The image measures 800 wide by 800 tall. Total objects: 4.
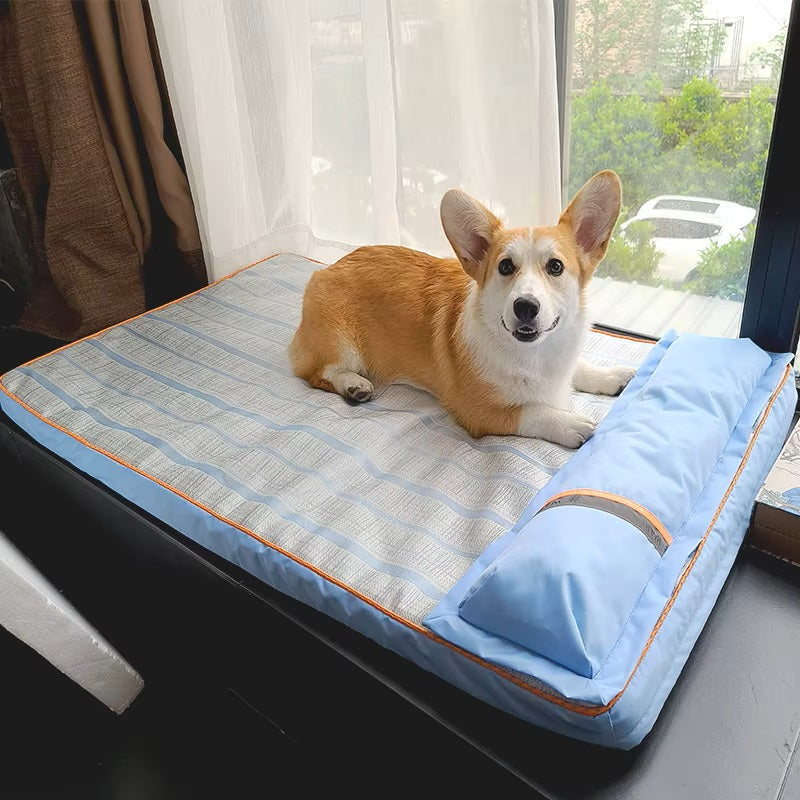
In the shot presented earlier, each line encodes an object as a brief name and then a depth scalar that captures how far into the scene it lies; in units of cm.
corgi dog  126
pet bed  94
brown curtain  191
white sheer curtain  163
